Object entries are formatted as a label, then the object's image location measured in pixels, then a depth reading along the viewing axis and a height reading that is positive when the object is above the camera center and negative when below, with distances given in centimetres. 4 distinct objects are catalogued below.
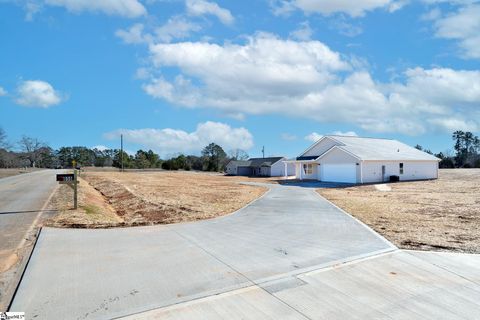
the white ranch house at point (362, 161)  3462 +88
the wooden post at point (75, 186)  1324 -62
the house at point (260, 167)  6022 +47
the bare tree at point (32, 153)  11456 +576
